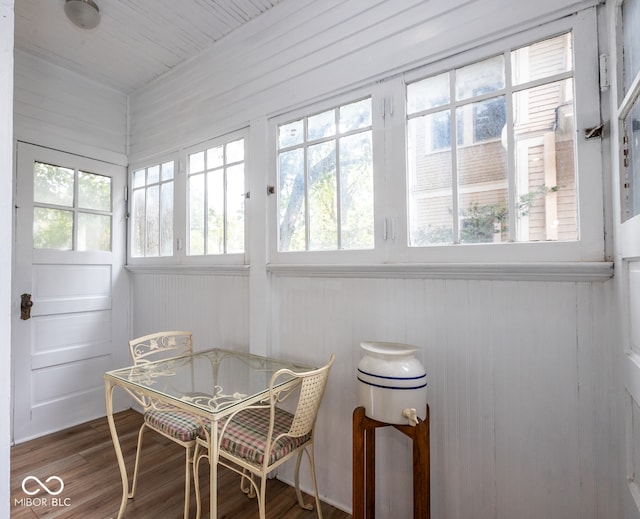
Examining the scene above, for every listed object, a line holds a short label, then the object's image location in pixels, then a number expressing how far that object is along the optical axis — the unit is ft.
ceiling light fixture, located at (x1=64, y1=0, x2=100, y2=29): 6.34
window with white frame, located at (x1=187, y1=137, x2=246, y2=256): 7.40
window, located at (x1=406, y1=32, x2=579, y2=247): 4.09
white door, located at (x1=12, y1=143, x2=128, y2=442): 7.95
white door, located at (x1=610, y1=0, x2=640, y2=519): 3.01
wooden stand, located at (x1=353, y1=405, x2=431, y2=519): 4.06
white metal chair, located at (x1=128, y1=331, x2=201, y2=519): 5.23
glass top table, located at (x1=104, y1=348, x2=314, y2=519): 4.35
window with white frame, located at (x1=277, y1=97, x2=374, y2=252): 5.57
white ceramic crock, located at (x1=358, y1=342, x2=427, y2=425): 4.04
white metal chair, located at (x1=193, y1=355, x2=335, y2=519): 4.48
